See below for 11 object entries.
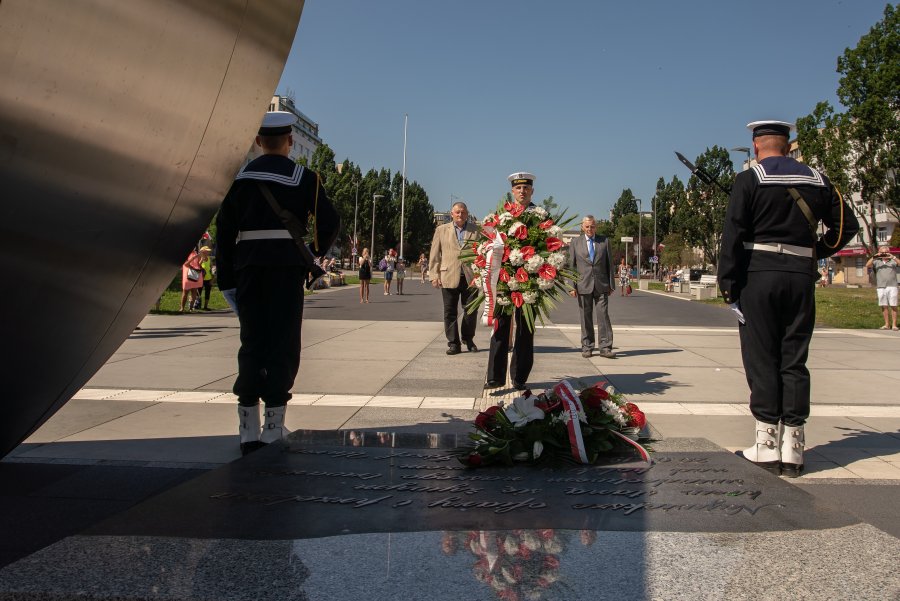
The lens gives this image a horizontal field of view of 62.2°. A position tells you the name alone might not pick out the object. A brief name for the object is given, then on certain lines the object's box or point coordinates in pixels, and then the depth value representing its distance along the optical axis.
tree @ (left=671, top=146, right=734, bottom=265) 59.94
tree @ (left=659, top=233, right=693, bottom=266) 77.94
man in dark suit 10.23
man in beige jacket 9.91
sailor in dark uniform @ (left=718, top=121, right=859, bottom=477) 4.26
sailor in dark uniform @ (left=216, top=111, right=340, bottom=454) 4.12
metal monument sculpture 2.02
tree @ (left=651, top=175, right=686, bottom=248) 92.38
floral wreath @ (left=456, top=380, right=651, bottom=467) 3.46
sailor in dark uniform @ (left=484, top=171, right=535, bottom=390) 6.79
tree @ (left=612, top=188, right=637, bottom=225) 138.80
